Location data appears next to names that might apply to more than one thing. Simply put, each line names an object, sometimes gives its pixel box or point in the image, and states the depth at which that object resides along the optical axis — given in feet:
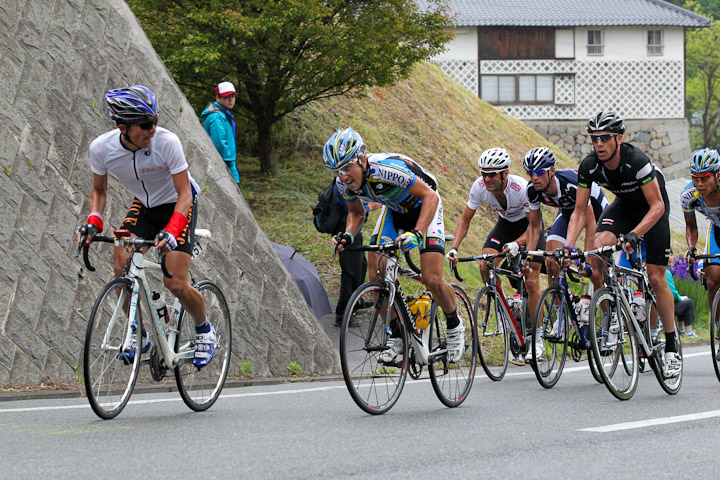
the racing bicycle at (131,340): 41.39
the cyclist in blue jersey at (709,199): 64.95
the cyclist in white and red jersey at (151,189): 42.93
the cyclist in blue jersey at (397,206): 46.68
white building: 309.22
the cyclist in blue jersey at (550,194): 66.44
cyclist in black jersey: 55.21
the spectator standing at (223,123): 82.99
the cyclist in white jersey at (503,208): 65.36
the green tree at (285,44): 91.09
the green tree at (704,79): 407.85
